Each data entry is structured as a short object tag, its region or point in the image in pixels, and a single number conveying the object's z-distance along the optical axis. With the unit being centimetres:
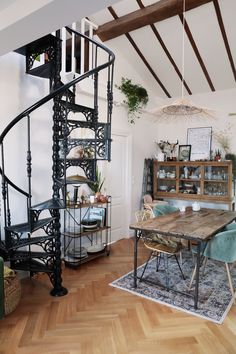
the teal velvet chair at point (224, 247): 270
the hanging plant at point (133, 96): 489
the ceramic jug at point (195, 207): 404
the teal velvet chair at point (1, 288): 224
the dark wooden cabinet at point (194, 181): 492
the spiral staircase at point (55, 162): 261
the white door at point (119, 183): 482
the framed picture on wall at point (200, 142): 532
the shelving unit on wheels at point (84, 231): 365
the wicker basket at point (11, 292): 242
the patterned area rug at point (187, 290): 259
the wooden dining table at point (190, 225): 259
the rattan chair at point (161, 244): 298
